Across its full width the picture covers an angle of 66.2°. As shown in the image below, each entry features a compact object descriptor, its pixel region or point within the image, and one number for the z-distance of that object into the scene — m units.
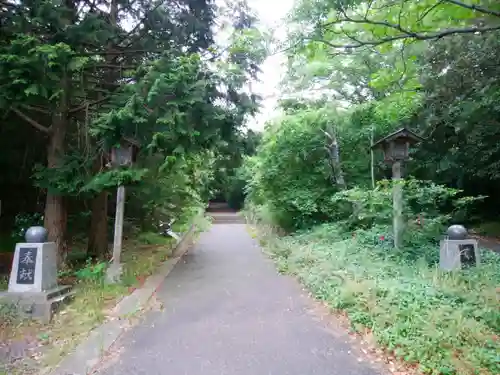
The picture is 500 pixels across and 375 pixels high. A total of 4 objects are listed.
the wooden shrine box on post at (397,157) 8.01
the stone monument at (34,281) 5.48
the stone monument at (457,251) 6.84
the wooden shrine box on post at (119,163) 7.30
